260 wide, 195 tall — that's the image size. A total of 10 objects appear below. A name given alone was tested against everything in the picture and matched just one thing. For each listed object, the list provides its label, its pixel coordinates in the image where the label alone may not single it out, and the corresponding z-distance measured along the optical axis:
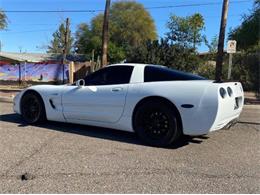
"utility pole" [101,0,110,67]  12.19
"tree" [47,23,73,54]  42.06
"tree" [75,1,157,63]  37.74
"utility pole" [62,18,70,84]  16.98
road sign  7.69
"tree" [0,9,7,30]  19.36
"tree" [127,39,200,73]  12.11
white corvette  3.72
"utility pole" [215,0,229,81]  10.17
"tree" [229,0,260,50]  13.32
